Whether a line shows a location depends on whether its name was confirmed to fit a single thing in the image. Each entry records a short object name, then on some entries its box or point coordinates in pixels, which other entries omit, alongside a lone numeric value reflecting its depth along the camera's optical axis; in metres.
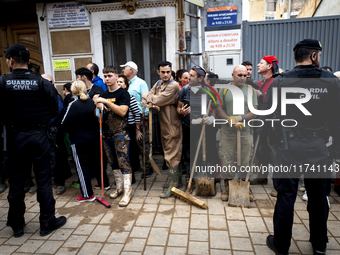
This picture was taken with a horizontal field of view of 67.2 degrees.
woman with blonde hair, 3.85
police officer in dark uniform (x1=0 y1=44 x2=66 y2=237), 3.04
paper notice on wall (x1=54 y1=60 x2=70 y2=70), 6.67
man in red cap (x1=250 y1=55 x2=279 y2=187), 4.23
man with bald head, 3.92
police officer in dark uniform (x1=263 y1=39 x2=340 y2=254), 2.55
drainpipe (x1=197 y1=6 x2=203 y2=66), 5.90
